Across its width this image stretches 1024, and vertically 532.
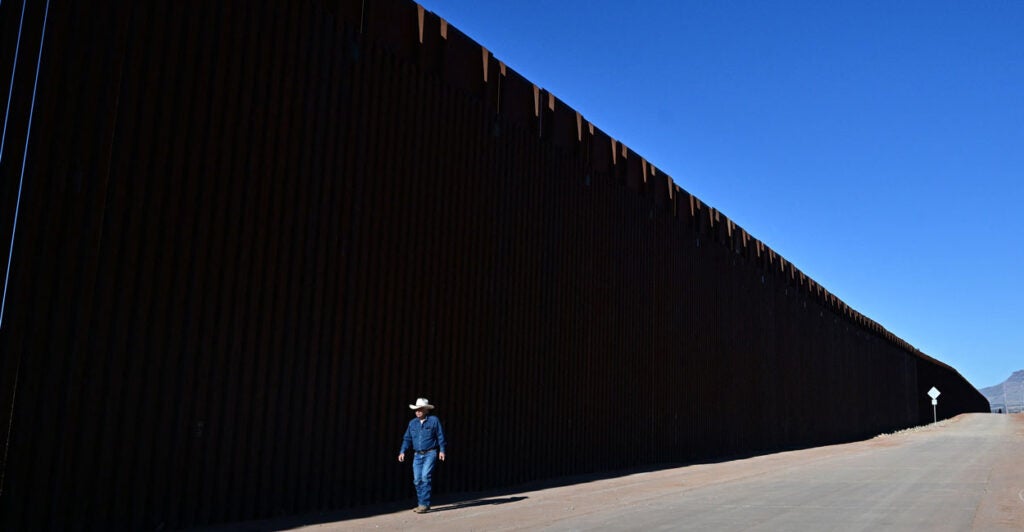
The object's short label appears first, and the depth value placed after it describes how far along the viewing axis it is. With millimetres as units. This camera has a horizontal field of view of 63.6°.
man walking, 11570
